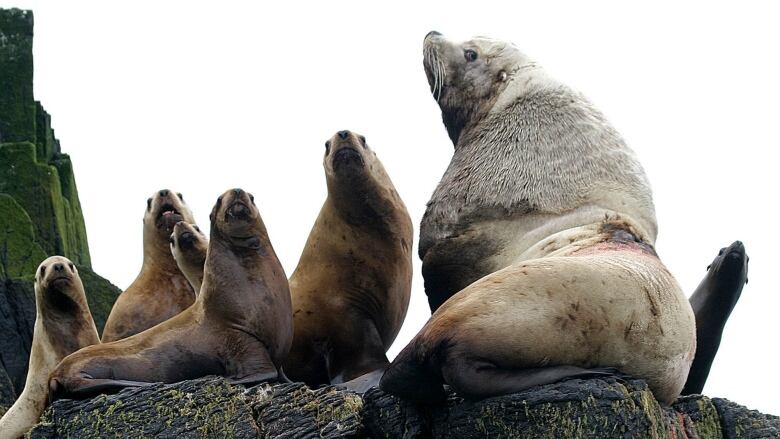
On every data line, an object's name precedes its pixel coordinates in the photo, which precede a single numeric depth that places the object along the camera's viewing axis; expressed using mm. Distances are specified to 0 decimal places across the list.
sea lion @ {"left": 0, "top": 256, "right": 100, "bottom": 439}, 18094
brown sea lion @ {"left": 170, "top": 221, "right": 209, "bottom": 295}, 19656
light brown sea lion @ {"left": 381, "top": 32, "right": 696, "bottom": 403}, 12531
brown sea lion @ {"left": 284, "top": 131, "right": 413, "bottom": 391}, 17609
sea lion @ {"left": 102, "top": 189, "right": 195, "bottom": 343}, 20078
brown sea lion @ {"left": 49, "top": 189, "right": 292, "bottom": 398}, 15500
